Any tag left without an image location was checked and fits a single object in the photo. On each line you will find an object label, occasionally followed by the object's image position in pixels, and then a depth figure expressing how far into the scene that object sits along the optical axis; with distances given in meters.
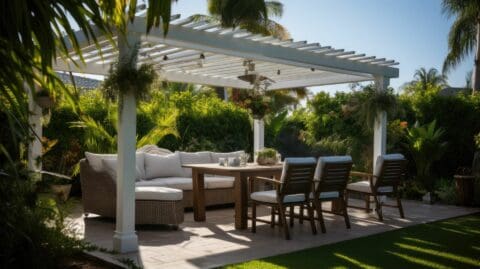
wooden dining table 7.42
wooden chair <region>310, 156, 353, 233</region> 7.16
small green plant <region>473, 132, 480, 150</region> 9.31
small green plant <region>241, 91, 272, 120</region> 8.66
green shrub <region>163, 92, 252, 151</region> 11.91
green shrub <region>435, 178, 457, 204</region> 10.52
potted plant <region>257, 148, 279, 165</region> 8.12
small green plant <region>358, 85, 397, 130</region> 9.27
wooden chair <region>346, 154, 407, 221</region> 8.13
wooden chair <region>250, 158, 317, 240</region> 6.73
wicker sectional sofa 7.78
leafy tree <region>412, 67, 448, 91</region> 38.59
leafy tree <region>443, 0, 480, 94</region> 18.50
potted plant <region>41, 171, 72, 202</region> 8.96
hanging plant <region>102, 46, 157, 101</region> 5.82
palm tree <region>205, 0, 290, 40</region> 19.72
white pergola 5.89
